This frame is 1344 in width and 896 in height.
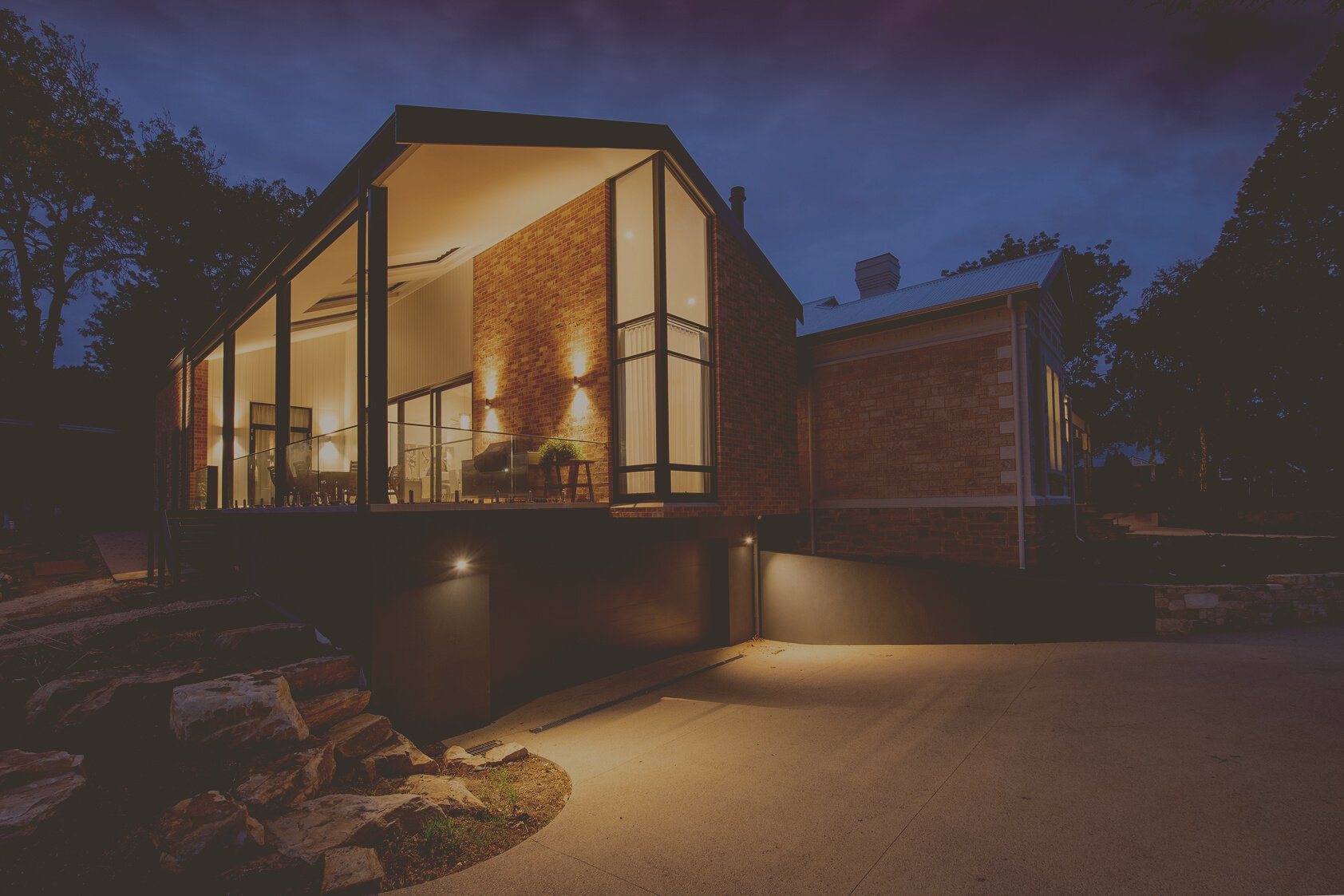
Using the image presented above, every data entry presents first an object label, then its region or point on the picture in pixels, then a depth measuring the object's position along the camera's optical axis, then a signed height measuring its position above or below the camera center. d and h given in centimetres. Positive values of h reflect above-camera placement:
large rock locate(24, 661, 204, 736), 438 -158
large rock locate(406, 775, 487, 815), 429 -227
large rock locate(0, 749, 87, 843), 336 -177
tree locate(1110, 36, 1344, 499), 1516 +387
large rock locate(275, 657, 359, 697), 535 -171
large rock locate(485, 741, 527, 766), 524 -239
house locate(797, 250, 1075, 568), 944 +77
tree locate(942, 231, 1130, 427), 2464 +630
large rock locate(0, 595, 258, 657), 556 -138
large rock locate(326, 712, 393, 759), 491 -207
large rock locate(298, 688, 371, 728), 509 -191
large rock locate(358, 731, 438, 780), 481 -225
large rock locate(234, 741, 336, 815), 394 -200
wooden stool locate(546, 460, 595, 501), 840 -1
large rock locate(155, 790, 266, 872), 333 -196
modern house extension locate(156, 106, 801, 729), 621 +69
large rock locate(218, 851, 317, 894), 325 -211
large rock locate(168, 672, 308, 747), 434 -168
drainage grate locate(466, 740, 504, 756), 570 -255
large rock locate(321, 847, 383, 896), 326 -212
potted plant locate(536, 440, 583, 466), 836 +35
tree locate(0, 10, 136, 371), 1452 +786
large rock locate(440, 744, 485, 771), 517 -239
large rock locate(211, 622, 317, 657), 585 -153
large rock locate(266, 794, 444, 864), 361 -211
